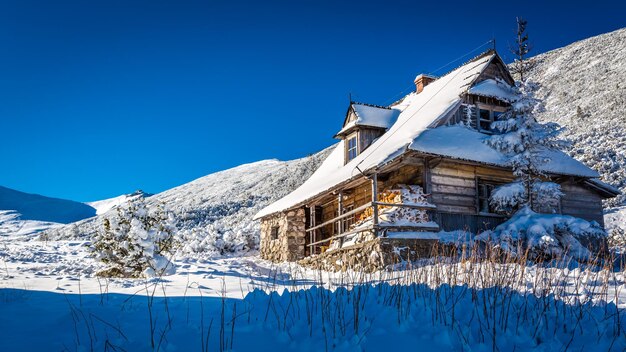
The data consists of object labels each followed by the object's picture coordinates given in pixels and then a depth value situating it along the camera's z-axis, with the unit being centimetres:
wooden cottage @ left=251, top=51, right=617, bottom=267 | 1405
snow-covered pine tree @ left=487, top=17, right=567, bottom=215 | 1439
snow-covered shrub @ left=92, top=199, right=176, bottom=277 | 1226
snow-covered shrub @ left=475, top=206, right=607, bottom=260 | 1268
